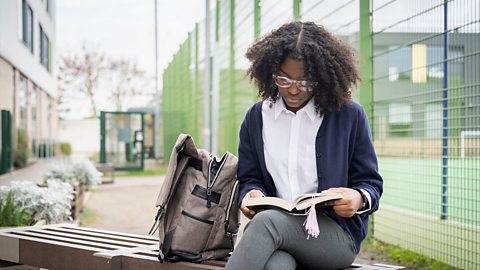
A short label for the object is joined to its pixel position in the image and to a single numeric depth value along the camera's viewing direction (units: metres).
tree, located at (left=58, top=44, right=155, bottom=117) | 32.06
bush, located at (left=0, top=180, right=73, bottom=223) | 5.26
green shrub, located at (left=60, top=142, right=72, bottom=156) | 36.12
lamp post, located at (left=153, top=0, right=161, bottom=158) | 23.41
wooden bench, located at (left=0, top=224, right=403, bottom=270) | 3.01
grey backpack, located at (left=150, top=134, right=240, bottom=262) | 2.85
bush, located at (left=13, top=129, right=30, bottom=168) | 15.68
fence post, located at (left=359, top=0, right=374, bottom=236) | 5.93
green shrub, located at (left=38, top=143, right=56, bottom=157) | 21.98
